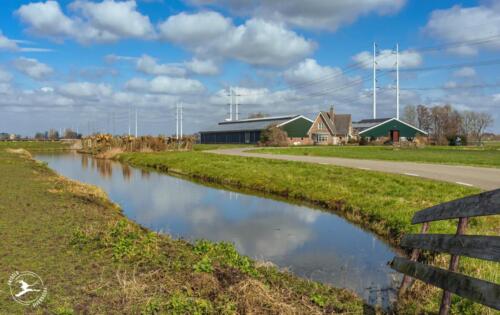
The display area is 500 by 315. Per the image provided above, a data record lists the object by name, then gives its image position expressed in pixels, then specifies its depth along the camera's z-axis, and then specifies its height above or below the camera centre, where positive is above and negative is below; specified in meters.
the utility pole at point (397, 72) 80.19 +12.90
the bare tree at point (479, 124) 96.75 +4.01
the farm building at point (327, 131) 81.31 +1.96
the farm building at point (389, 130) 82.25 +2.22
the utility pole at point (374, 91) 81.31 +9.62
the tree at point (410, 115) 109.81 +6.87
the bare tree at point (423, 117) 102.38 +5.80
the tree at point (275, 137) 71.01 +0.70
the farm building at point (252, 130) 78.62 +2.30
